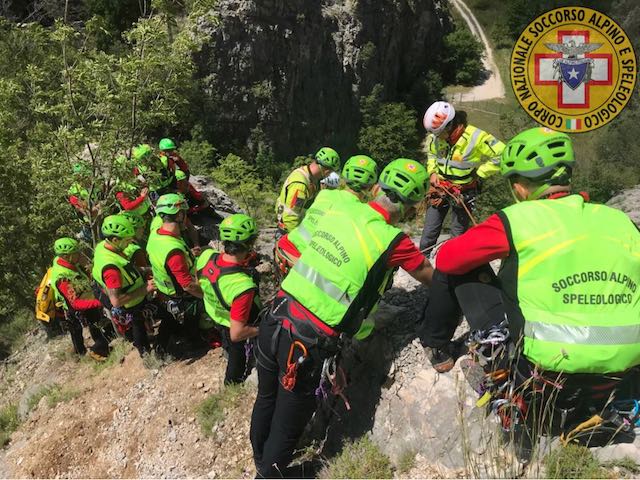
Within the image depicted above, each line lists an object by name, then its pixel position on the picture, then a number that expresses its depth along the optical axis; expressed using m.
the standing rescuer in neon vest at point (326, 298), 3.60
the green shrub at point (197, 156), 17.49
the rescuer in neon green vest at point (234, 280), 4.68
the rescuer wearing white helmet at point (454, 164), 5.60
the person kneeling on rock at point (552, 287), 2.82
